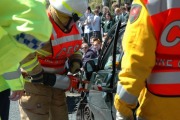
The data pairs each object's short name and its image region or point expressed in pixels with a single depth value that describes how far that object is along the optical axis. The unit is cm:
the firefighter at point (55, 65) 378
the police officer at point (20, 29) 183
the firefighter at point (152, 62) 239
